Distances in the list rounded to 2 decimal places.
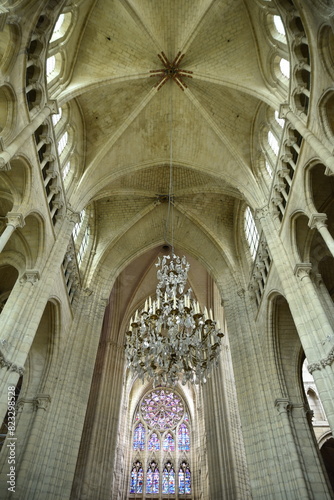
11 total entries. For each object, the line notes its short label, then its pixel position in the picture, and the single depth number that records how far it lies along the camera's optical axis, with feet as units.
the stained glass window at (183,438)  79.97
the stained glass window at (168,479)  72.90
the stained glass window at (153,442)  79.88
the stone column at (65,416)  31.76
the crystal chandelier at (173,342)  28.73
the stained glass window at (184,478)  73.05
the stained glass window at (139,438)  79.82
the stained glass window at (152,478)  73.00
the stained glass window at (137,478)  72.90
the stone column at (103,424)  47.11
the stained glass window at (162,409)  84.07
